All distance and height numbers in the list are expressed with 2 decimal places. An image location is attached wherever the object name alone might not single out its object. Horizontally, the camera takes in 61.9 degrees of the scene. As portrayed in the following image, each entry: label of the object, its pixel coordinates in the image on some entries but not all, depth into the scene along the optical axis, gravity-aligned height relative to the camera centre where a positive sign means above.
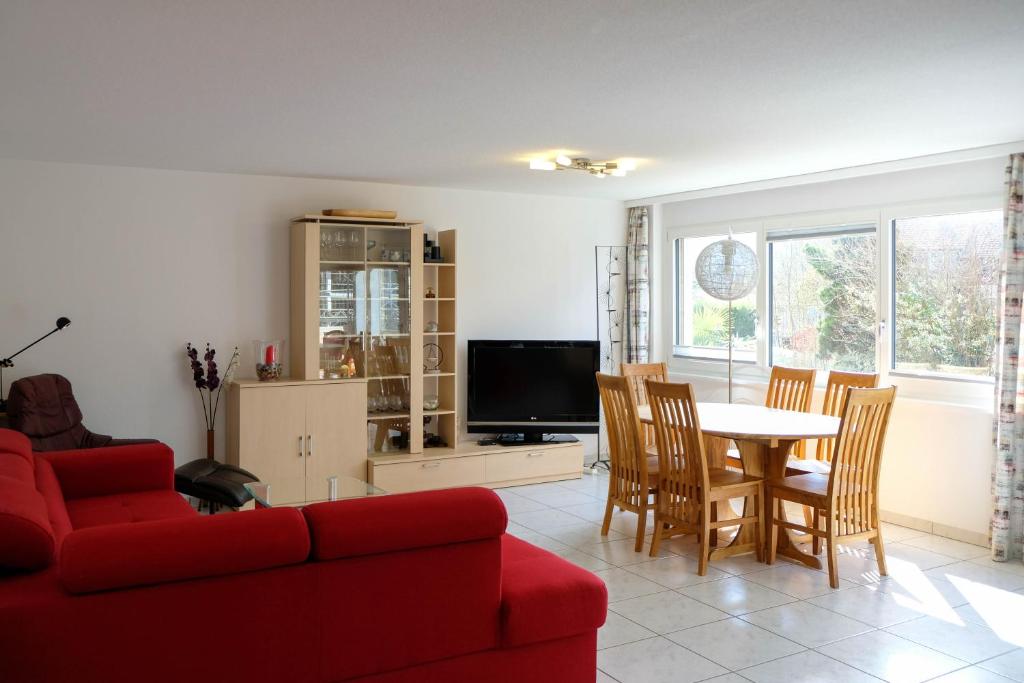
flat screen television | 7.09 -0.47
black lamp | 5.23 -0.15
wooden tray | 6.25 +0.88
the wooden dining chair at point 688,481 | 4.69 -0.85
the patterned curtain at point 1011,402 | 4.98 -0.41
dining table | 4.66 -0.55
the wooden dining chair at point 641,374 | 6.20 -0.30
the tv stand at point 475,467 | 6.41 -1.06
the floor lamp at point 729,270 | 6.20 +0.46
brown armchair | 4.98 -0.50
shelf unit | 6.86 -0.03
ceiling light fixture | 5.47 +1.09
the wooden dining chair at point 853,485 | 4.48 -0.83
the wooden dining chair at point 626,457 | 5.07 -0.76
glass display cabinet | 6.24 +0.14
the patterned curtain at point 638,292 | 7.81 +0.37
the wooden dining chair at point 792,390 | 5.78 -0.40
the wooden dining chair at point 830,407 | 5.28 -0.50
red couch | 2.31 -0.80
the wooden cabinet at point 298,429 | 5.94 -0.69
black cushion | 4.74 -0.86
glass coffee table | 4.38 -0.84
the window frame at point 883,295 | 5.52 +0.28
